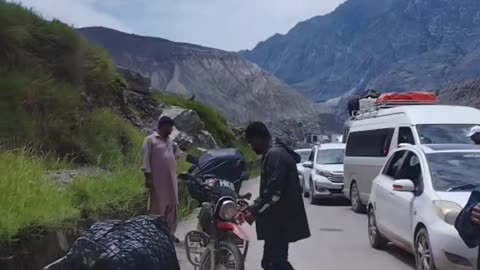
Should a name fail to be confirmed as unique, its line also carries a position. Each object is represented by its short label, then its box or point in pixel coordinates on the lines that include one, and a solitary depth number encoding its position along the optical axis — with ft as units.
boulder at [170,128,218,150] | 92.38
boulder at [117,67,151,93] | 84.58
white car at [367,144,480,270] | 26.89
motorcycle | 26.15
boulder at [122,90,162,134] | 72.90
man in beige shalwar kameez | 33.83
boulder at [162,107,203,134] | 100.99
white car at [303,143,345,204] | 68.54
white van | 46.85
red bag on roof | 60.08
